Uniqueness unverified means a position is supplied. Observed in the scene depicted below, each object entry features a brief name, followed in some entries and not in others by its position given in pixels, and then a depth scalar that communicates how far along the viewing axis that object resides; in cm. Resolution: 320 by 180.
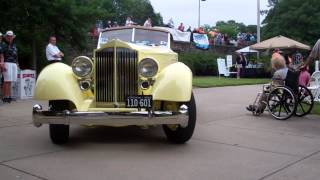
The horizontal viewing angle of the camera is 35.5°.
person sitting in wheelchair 1062
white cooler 1324
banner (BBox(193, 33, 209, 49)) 3234
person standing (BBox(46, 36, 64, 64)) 1371
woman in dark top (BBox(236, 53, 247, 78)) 2894
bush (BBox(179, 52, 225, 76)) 2828
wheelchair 1015
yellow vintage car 686
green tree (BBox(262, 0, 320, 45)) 4125
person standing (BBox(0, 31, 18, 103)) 1224
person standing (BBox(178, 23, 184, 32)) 3273
